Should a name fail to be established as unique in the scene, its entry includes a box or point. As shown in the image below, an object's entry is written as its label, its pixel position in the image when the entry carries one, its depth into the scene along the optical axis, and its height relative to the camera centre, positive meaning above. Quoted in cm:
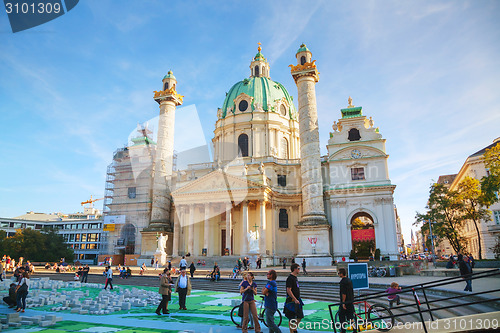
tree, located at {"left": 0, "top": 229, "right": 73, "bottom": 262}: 4906 +57
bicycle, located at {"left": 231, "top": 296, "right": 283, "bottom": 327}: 906 -199
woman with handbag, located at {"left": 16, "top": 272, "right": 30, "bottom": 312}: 1116 -140
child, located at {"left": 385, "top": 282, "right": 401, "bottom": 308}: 956 -119
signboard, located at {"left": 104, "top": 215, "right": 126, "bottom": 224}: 4971 +429
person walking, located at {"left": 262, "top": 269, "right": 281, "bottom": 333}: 729 -115
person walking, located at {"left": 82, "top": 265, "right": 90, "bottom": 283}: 2220 -153
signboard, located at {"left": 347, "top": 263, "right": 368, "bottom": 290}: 990 -83
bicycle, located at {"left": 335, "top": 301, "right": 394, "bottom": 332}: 792 -199
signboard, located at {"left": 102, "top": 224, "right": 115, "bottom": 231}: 4988 +314
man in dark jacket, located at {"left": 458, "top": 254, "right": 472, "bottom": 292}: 1375 -88
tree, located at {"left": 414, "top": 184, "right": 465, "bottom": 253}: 3559 +340
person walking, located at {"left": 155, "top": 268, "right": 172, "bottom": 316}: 1088 -145
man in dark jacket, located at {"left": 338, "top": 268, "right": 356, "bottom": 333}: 772 -119
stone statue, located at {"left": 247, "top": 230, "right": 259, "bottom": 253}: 3612 +55
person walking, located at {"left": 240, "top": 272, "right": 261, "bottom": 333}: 799 -123
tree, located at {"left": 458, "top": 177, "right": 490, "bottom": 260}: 3378 +482
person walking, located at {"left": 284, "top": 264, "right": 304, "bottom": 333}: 732 -121
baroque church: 3972 +707
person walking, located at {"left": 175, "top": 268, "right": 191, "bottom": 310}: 1191 -140
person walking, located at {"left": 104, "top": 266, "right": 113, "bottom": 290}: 1858 -148
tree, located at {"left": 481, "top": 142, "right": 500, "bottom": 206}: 2280 +464
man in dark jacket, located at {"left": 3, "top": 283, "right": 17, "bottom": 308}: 1225 -169
